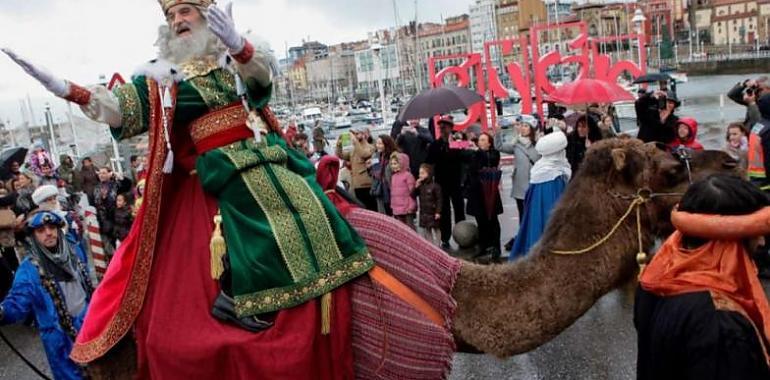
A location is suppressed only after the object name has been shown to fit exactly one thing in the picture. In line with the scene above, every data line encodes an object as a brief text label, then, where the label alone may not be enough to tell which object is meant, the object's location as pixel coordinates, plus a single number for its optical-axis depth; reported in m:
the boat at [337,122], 53.64
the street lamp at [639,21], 24.92
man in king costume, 3.00
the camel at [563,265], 3.15
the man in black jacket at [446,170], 9.51
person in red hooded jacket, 7.42
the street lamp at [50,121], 14.55
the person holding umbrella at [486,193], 8.98
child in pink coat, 9.51
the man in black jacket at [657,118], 8.17
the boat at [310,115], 62.62
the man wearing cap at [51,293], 4.91
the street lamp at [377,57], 20.03
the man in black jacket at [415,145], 10.85
